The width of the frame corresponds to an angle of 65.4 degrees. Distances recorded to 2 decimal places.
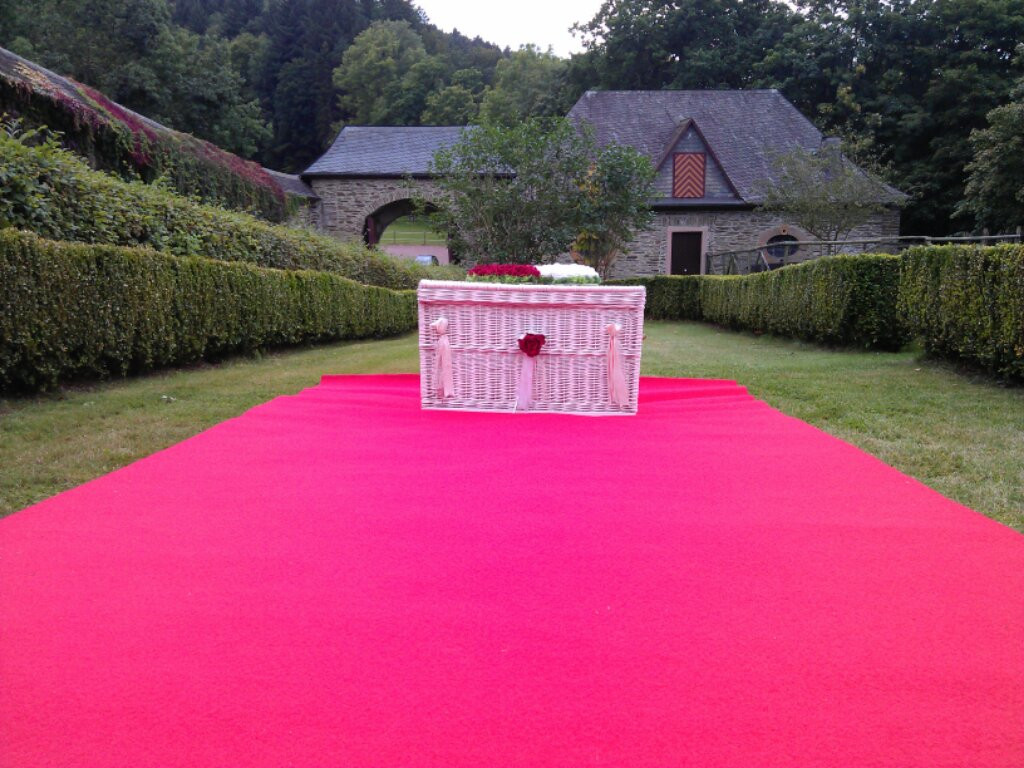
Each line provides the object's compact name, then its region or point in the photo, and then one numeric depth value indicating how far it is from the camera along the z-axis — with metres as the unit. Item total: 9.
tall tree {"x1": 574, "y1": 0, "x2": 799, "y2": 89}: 34.59
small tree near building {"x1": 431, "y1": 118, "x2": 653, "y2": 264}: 16.86
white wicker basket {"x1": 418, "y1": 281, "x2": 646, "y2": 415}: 4.91
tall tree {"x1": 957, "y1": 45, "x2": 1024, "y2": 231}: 20.59
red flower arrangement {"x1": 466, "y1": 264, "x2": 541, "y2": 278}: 7.25
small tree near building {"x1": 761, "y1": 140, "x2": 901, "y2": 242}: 22.77
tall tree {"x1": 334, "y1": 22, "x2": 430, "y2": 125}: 49.16
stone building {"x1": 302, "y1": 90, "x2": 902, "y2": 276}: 25.83
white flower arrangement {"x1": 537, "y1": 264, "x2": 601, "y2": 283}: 7.21
